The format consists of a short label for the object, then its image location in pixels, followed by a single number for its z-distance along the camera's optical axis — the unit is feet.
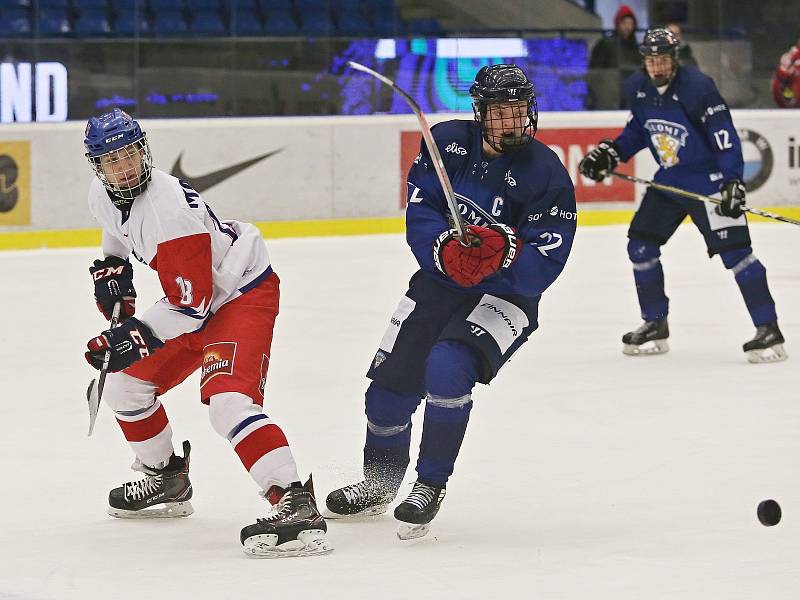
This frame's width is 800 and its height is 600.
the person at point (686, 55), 68.41
